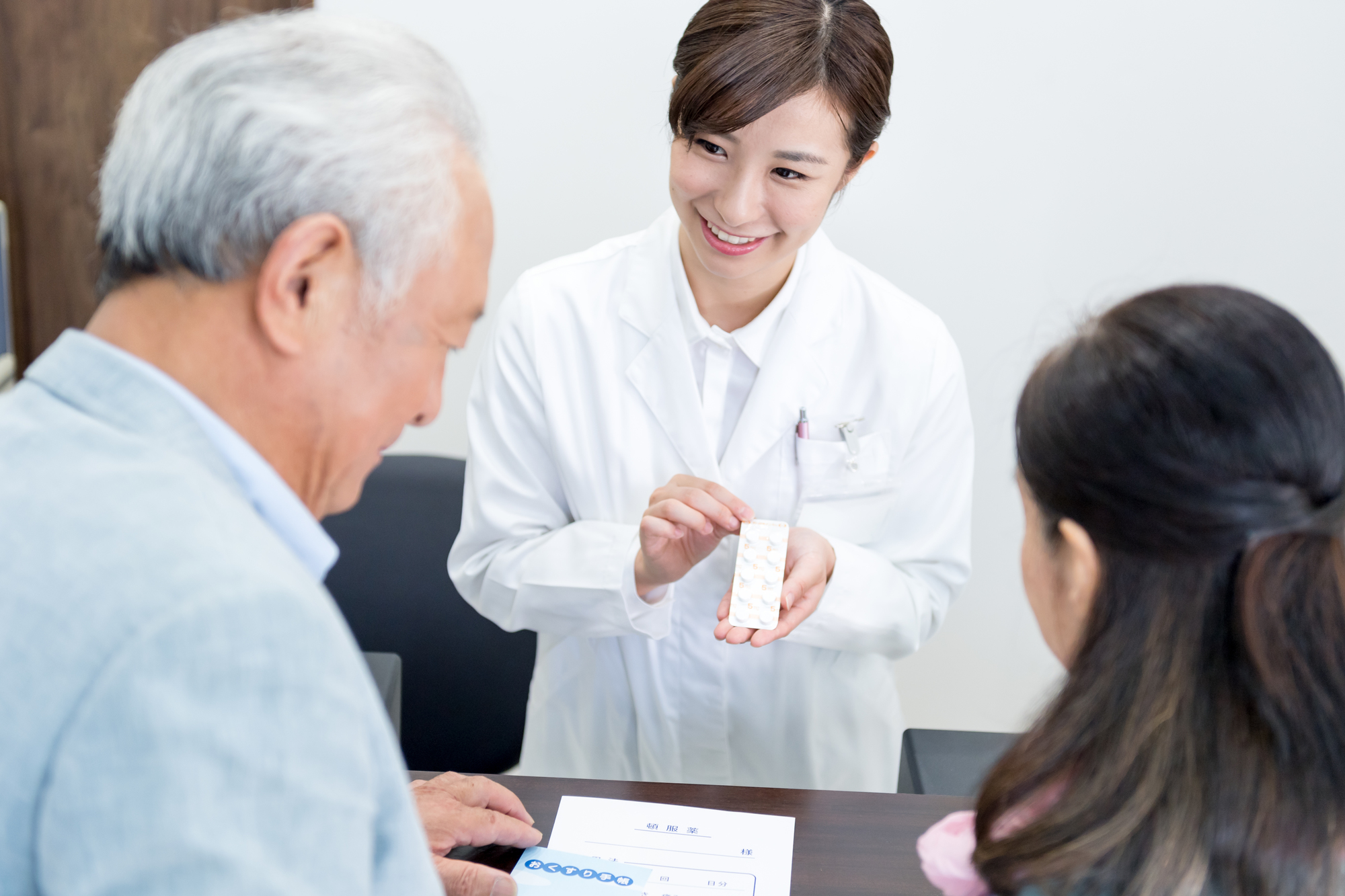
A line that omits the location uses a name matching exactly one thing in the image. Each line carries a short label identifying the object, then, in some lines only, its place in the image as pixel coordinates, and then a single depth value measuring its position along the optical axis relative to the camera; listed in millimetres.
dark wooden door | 2293
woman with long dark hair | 708
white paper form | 1057
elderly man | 529
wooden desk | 1066
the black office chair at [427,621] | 1783
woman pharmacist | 1439
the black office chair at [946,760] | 1550
